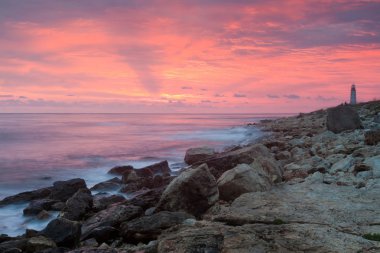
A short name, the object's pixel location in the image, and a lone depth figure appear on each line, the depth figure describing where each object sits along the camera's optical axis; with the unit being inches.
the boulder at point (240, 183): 372.2
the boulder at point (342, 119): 809.5
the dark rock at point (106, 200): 505.4
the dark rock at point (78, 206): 455.5
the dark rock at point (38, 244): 320.8
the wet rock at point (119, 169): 874.0
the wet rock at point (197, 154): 852.0
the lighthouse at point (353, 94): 2147.1
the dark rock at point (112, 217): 357.4
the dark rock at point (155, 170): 781.3
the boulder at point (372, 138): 582.6
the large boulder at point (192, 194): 353.1
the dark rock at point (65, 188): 581.0
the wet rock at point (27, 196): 618.8
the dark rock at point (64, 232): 338.3
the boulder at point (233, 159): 508.1
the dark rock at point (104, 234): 333.1
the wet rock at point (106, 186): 688.4
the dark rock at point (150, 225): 299.3
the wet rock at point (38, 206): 534.6
